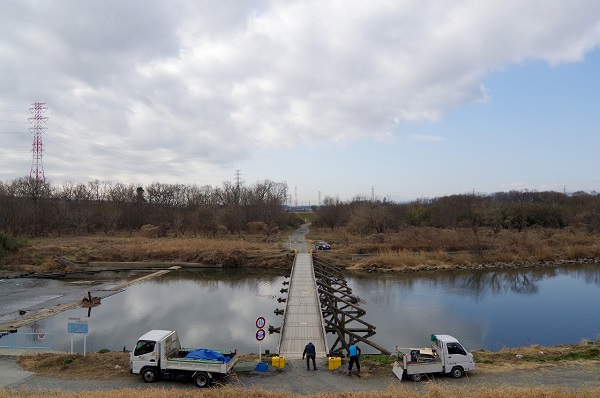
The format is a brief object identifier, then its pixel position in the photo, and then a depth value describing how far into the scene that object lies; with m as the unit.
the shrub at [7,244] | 44.94
